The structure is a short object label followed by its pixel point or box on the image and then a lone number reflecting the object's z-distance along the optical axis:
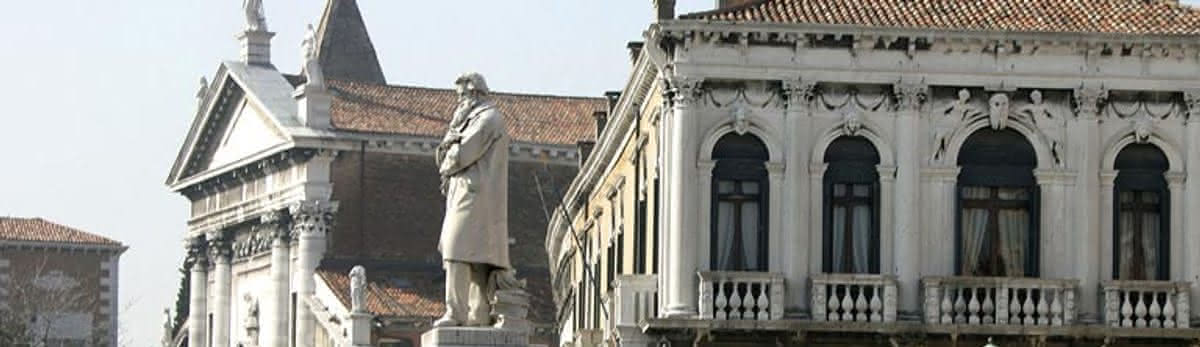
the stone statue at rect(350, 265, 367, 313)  81.25
